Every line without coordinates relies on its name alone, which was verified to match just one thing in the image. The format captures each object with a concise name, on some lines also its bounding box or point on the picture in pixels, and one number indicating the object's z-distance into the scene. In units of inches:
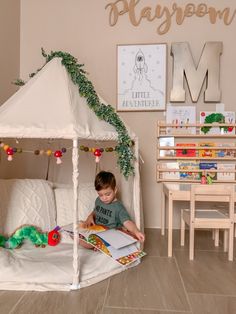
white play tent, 72.4
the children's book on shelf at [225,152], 126.3
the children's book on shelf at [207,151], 126.9
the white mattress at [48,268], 73.0
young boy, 93.0
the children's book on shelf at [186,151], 127.7
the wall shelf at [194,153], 126.0
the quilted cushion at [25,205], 96.6
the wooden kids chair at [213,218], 94.9
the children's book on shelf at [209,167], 126.7
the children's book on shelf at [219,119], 126.2
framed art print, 128.3
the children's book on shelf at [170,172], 128.6
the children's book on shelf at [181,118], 127.4
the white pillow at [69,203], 107.0
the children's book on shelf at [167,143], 128.8
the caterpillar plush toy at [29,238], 91.1
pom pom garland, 76.4
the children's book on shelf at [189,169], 127.4
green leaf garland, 85.4
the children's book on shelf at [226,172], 126.1
